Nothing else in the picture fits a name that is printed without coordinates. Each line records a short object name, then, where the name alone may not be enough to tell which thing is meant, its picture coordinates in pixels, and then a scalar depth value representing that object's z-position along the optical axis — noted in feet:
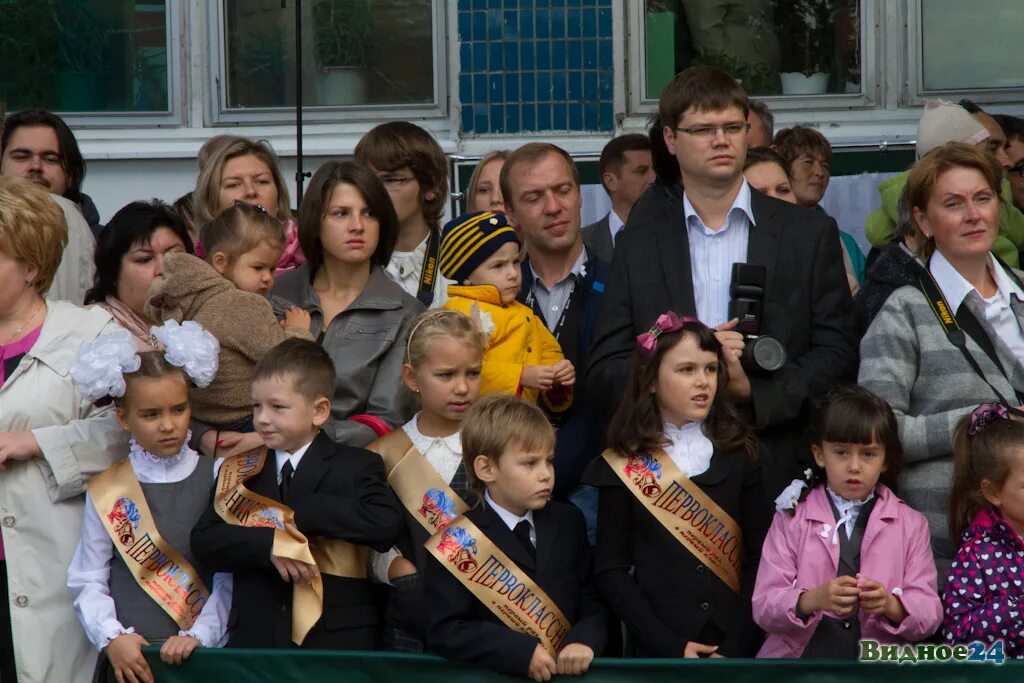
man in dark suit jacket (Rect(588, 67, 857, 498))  32.27
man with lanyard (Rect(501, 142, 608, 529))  36.91
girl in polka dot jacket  28.99
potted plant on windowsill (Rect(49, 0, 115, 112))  60.34
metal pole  51.05
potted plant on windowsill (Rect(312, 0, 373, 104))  59.93
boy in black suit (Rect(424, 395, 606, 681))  29.63
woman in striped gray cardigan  31.68
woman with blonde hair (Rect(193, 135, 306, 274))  42.78
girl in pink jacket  28.96
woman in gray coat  34.63
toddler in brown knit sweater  33.96
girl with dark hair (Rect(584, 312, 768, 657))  30.50
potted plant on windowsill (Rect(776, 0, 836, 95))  58.54
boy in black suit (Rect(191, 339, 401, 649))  30.37
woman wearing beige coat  32.12
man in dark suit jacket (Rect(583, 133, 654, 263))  47.80
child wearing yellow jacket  34.27
